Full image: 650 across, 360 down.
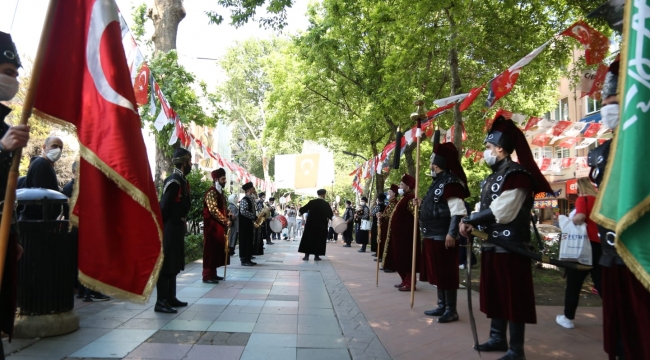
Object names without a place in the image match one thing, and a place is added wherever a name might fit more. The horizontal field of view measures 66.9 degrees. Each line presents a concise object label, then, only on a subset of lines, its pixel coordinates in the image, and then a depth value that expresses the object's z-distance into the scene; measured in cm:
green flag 210
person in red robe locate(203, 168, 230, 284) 884
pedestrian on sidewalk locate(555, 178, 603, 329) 554
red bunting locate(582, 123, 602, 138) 1462
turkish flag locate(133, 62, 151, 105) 856
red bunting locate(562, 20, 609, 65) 629
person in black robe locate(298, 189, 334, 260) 1403
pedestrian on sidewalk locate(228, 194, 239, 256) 1305
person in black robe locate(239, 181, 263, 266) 1184
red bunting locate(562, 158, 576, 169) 2339
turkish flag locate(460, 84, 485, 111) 709
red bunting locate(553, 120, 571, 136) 1473
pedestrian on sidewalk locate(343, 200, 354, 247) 2102
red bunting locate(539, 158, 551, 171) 2369
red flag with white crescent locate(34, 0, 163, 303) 262
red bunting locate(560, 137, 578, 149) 1577
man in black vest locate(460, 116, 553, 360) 429
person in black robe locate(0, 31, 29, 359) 268
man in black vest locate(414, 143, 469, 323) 583
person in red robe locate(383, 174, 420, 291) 844
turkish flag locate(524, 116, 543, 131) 1417
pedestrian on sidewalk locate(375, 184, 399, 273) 1027
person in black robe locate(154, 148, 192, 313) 636
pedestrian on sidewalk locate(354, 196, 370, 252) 1842
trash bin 480
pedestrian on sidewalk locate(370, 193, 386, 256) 1406
